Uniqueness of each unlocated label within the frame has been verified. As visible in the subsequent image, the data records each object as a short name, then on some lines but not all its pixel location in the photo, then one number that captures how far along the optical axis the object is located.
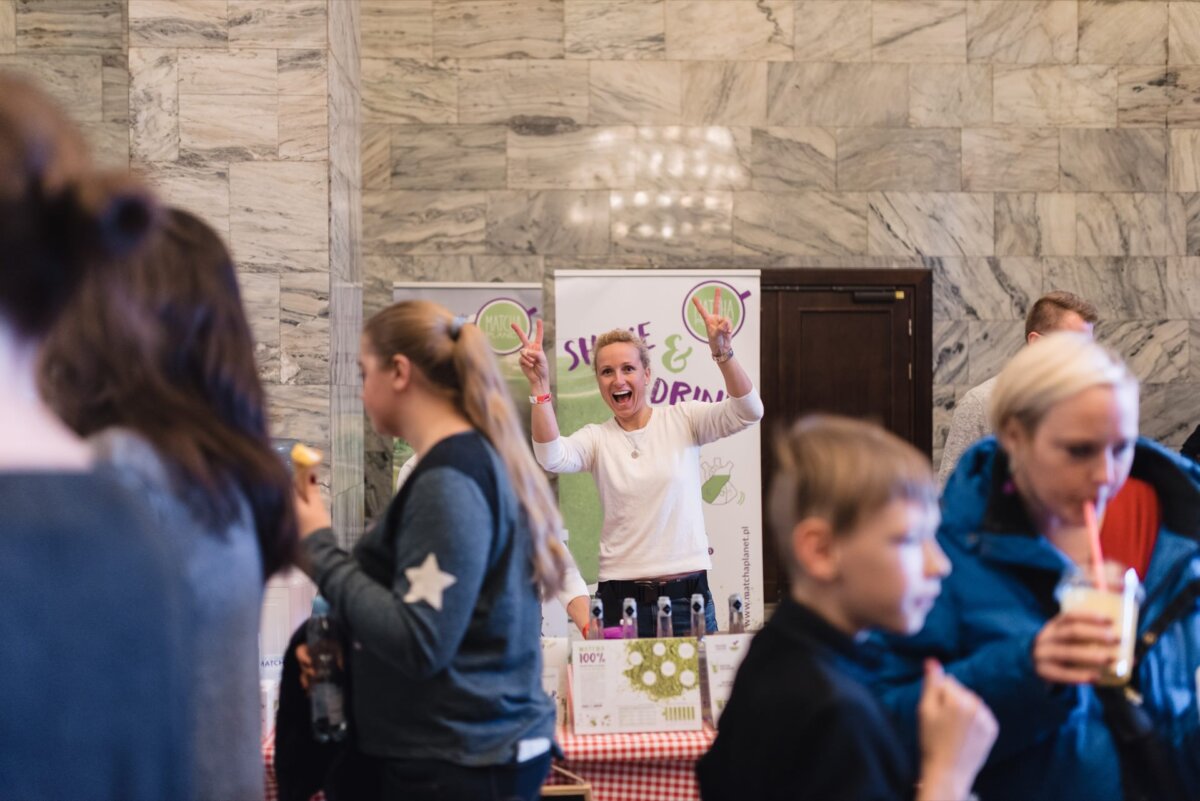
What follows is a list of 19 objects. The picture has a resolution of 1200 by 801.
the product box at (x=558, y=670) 3.06
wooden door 7.08
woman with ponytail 1.80
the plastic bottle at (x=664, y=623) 3.32
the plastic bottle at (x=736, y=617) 3.28
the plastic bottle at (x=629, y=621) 3.23
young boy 1.28
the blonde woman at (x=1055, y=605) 1.52
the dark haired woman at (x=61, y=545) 0.81
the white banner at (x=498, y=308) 6.69
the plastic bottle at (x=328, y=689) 1.97
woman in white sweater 3.74
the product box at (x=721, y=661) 3.04
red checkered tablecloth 2.90
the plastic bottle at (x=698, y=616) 3.31
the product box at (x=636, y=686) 2.99
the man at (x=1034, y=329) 4.02
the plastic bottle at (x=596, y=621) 3.27
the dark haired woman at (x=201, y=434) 1.08
